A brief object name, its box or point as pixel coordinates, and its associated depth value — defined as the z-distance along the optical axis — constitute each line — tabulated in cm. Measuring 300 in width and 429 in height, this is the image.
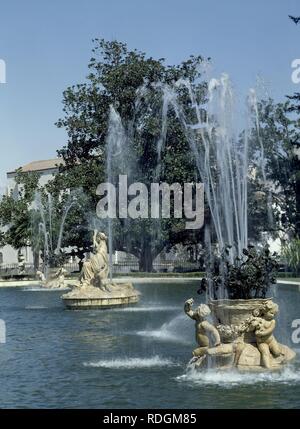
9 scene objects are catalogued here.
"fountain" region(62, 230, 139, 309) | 2708
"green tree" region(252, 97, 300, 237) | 5541
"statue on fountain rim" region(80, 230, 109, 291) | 2780
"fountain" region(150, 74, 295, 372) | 1305
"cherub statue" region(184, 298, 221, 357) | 1312
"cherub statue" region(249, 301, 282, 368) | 1300
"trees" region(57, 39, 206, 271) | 5119
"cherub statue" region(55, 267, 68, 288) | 4141
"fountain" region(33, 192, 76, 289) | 5232
